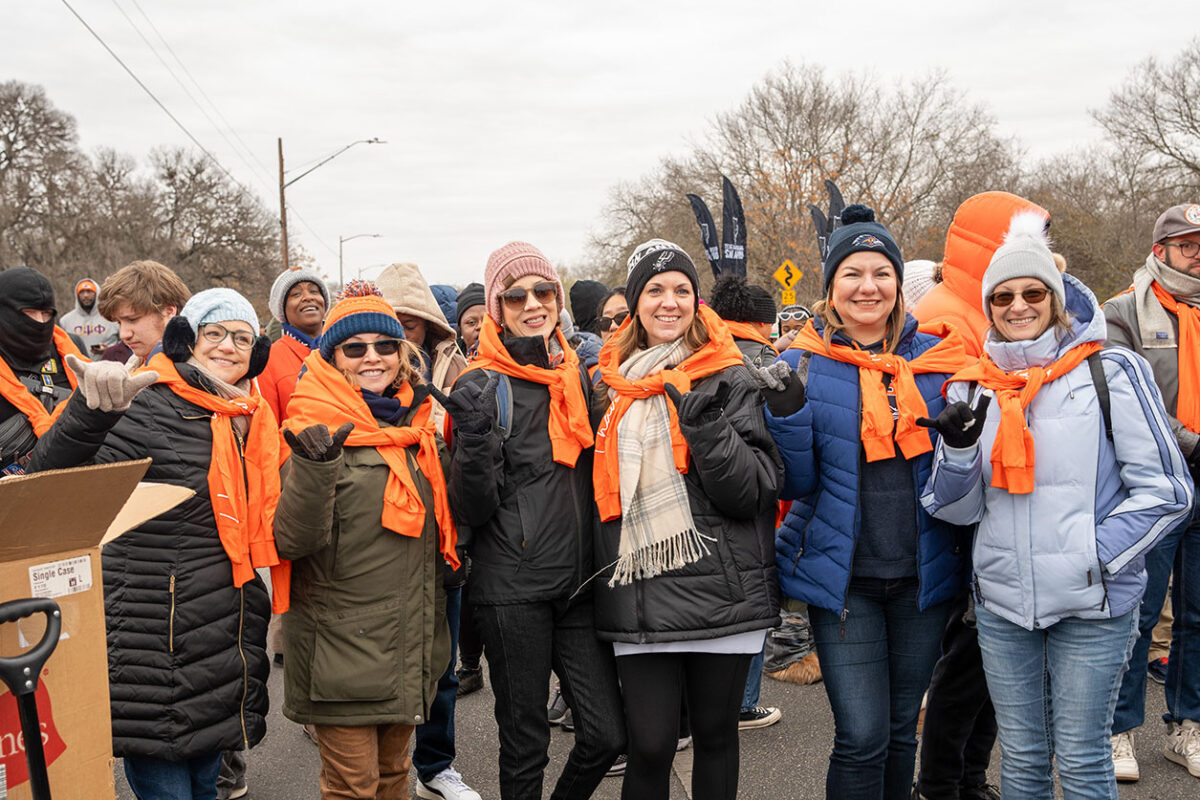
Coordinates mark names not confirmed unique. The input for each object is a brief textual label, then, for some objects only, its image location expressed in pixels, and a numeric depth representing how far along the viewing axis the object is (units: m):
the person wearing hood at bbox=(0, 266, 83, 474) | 3.34
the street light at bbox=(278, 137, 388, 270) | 24.11
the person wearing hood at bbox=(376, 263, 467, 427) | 4.43
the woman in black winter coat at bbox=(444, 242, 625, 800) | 2.99
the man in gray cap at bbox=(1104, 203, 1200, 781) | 3.75
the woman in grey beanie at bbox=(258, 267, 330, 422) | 4.62
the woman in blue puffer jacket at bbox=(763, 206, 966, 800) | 2.87
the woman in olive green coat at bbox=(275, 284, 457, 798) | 3.00
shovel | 1.89
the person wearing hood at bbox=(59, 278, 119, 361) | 10.16
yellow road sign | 15.13
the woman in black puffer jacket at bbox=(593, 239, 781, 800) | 2.79
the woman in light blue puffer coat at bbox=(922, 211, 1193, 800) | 2.64
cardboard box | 1.97
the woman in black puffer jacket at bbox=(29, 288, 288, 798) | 2.75
